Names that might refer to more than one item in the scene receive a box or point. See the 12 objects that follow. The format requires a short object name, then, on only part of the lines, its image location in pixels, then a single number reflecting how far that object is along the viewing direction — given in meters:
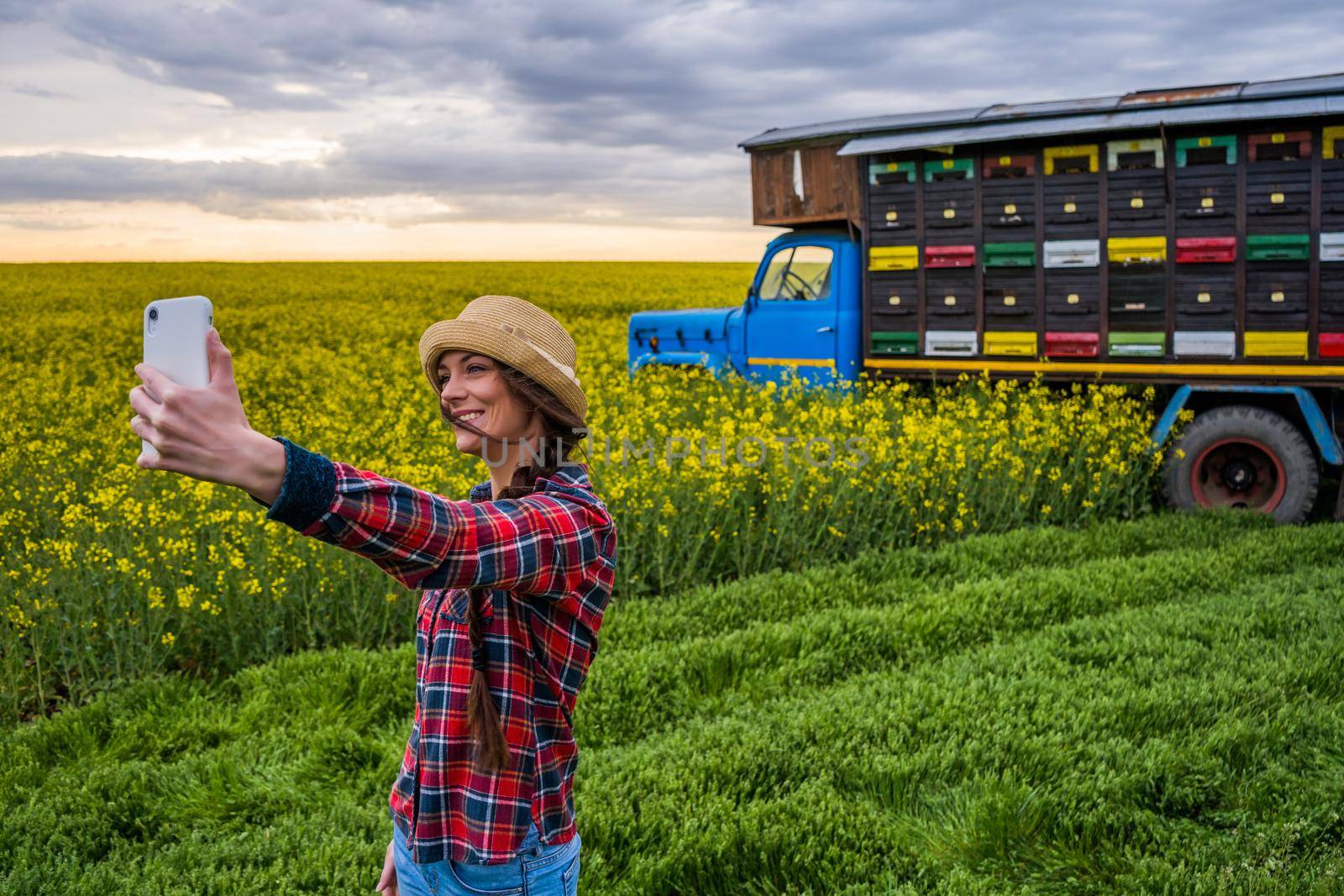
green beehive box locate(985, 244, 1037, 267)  9.12
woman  1.84
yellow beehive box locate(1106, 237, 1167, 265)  8.66
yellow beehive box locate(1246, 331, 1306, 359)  8.27
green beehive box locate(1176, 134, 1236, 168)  8.42
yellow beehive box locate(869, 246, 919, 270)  9.62
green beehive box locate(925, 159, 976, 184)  9.34
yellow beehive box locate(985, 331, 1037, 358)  9.24
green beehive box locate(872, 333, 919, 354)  9.76
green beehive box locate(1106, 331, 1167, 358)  8.77
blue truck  8.26
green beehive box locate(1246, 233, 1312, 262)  8.21
